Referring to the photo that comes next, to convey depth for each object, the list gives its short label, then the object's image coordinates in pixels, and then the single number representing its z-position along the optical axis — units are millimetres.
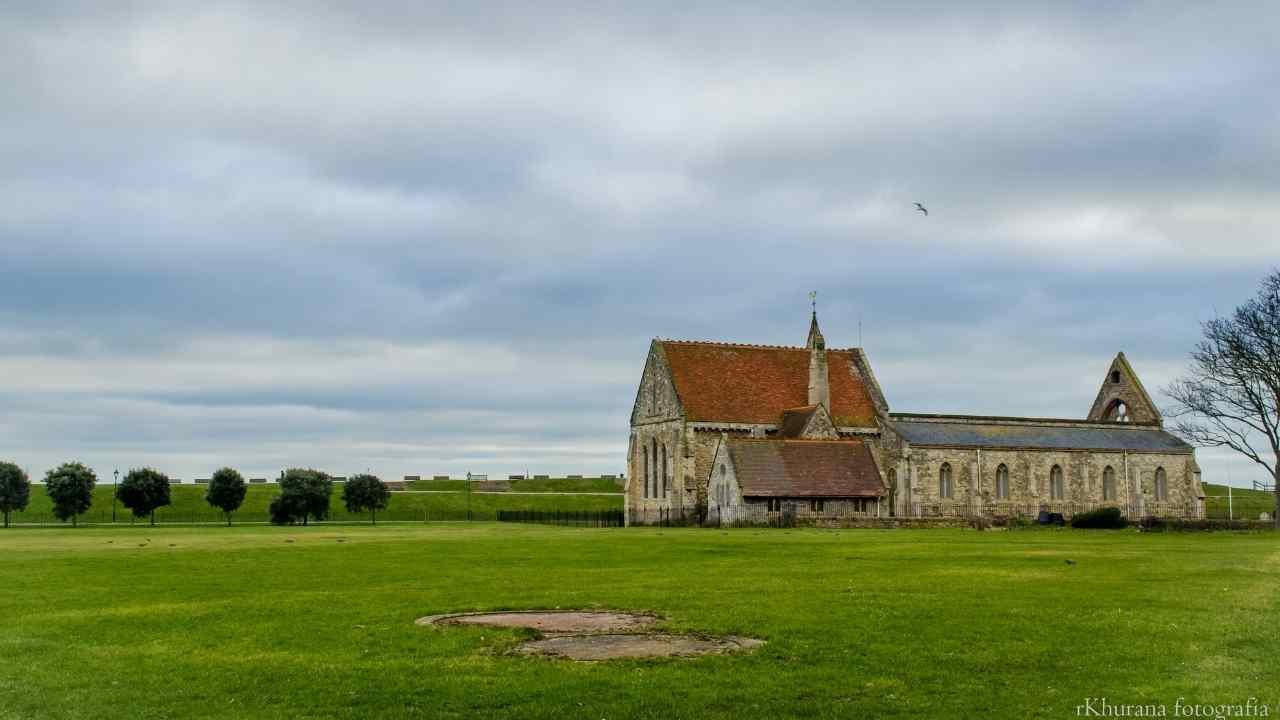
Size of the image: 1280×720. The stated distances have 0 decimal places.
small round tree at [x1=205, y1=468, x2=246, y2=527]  104375
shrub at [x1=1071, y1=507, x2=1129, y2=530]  70750
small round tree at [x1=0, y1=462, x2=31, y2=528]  96875
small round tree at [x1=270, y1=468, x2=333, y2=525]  98875
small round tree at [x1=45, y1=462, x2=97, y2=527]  98625
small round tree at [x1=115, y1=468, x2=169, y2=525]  102125
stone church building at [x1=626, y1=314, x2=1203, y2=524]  79625
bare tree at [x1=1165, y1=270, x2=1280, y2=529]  68062
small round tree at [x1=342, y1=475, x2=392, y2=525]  108938
